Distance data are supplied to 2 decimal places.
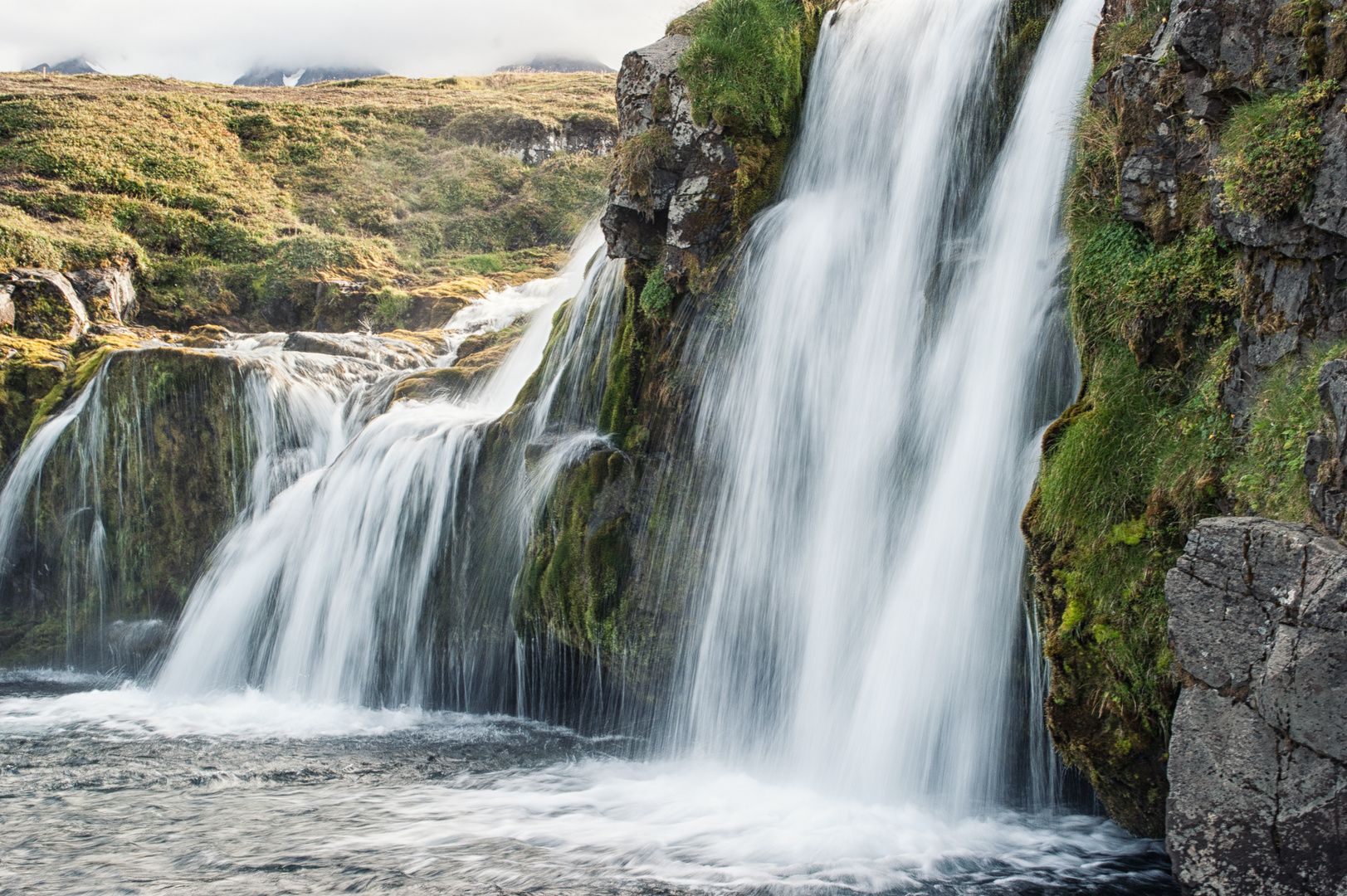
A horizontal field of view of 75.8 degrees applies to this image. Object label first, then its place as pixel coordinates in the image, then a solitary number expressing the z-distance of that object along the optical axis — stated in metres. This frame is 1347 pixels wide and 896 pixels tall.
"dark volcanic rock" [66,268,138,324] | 20.62
